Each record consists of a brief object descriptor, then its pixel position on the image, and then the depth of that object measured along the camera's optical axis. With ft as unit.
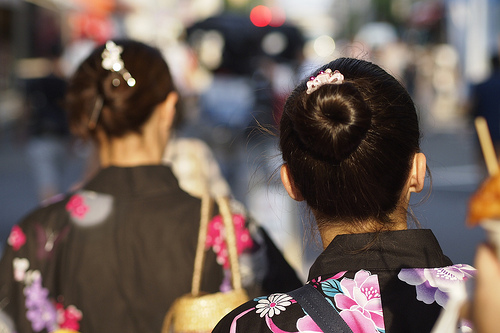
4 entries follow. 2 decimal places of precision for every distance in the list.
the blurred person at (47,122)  45.41
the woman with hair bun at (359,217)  8.14
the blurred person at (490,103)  37.47
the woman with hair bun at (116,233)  12.93
